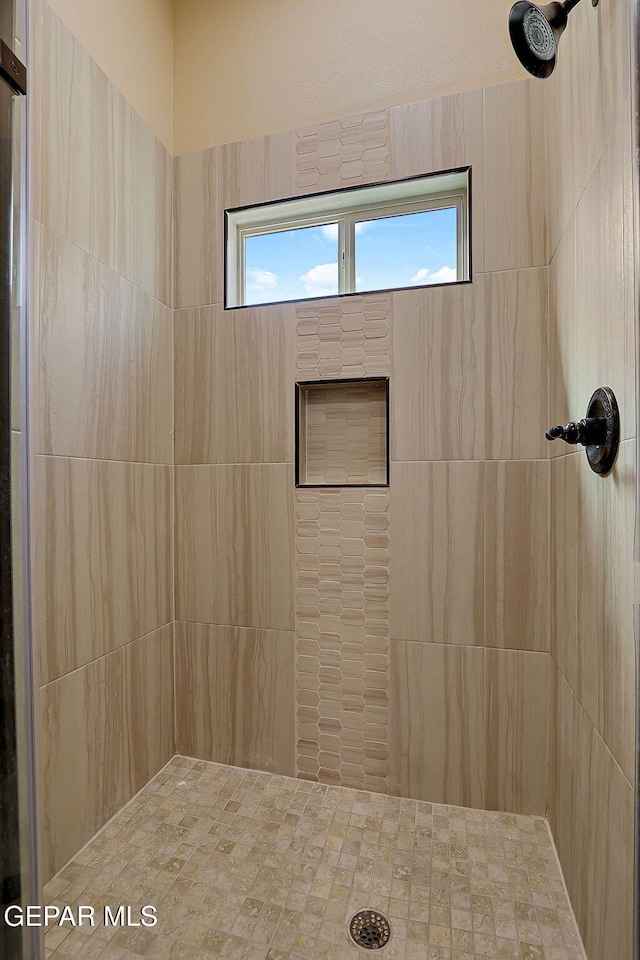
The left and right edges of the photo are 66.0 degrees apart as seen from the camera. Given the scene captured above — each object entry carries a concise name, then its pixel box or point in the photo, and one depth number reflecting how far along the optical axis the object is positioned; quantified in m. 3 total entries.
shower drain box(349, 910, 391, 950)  1.08
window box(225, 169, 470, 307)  1.66
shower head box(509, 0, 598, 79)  0.98
